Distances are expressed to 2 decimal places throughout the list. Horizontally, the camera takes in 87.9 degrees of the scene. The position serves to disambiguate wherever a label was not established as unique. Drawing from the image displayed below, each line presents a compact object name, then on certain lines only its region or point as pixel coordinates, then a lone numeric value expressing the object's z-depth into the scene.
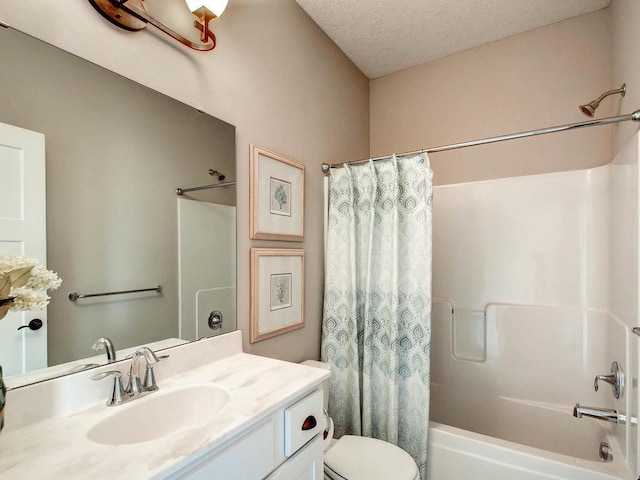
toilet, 1.31
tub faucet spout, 1.37
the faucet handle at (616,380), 1.46
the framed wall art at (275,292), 1.54
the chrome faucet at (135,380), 0.94
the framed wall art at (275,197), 1.54
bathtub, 1.34
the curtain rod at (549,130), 1.32
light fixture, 1.01
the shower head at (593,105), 1.65
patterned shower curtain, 1.63
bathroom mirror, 0.89
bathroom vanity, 0.67
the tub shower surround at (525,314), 1.59
